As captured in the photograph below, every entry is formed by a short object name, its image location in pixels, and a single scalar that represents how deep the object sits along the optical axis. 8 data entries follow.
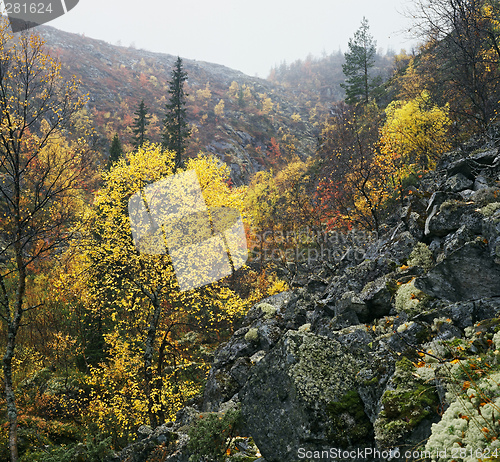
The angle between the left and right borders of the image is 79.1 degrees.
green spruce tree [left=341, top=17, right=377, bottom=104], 53.38
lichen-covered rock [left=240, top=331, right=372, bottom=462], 4.19
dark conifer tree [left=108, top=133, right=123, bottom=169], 32.41
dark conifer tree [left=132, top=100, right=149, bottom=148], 39.53
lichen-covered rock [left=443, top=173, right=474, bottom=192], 8.80
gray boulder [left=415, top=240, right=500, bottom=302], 5.93
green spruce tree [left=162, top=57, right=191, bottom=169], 36.91
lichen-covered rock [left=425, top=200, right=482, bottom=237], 7.03
